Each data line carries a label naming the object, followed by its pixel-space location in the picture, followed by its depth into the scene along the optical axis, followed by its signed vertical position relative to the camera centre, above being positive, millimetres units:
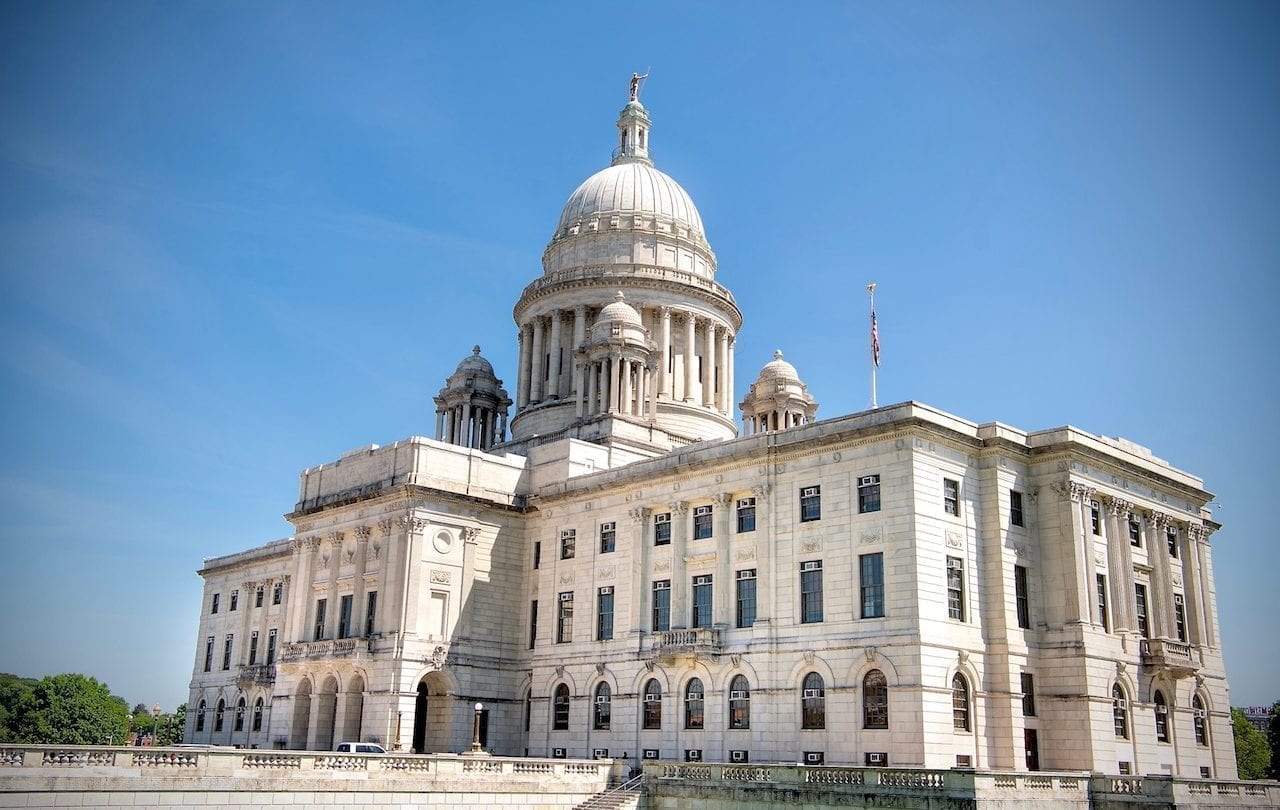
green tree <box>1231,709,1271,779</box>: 103562 +829
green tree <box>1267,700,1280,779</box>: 98500 +1786
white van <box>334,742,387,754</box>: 51281 -243
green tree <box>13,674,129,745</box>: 117312 +2029
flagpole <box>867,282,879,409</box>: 59906 +19289
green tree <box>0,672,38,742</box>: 118756 +3919
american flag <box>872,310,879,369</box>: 60000 +19735
